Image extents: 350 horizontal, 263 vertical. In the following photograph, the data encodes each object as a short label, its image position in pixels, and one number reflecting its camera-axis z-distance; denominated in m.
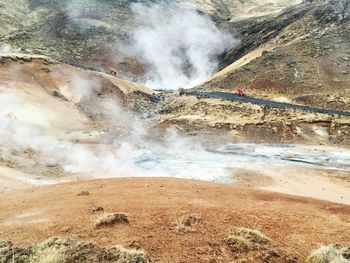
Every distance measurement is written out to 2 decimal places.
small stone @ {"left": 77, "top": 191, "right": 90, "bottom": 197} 16.97
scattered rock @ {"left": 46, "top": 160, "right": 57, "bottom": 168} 27.73
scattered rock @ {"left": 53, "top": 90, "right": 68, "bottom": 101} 42.55
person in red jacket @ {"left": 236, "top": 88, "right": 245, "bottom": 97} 53.41
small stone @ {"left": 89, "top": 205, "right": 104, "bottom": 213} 13.43
